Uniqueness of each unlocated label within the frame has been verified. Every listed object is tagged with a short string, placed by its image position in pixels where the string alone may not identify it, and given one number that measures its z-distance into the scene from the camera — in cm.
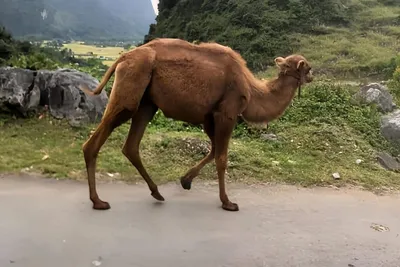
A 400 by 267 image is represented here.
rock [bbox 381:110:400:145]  941
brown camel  545
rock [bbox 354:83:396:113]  1056
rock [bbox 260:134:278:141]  859
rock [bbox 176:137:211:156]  766
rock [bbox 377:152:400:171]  833
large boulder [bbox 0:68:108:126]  816
